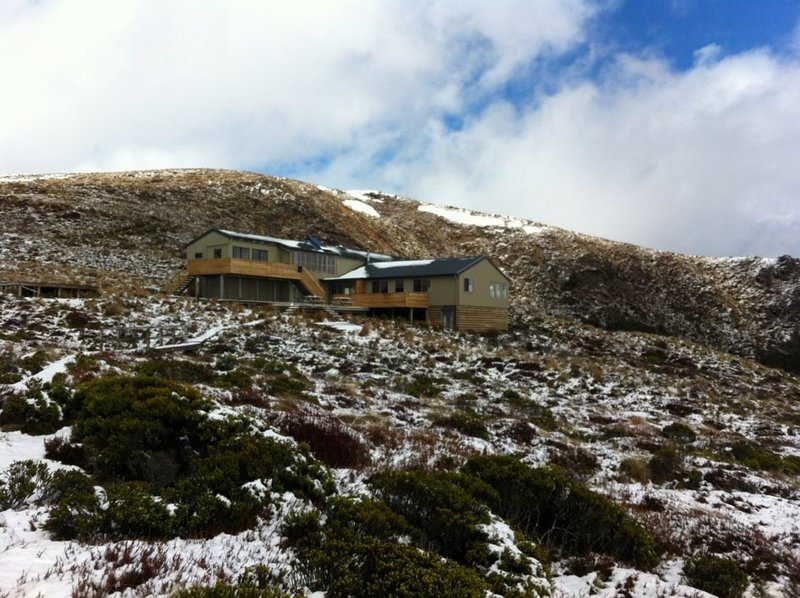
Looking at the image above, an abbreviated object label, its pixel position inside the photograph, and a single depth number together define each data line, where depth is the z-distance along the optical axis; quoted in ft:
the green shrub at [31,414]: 30.82
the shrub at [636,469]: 39.78
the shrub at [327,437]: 33.37
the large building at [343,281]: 140.26
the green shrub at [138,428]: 25.31
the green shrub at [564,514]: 23.99
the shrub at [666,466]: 40.32
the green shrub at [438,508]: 21.44
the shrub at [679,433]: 55.56
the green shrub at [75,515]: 18.43
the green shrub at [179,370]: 51.45
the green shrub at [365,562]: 15.71
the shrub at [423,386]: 67.21
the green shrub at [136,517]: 19.19
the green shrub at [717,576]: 20.86
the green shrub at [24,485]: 20.62
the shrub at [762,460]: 46.44
